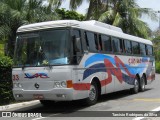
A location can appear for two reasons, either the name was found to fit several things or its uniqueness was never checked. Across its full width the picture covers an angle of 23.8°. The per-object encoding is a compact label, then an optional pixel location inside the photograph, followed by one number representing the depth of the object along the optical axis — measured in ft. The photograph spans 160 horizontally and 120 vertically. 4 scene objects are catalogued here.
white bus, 40.40
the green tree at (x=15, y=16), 65.41
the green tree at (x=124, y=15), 98.07
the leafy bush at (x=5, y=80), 49.01
